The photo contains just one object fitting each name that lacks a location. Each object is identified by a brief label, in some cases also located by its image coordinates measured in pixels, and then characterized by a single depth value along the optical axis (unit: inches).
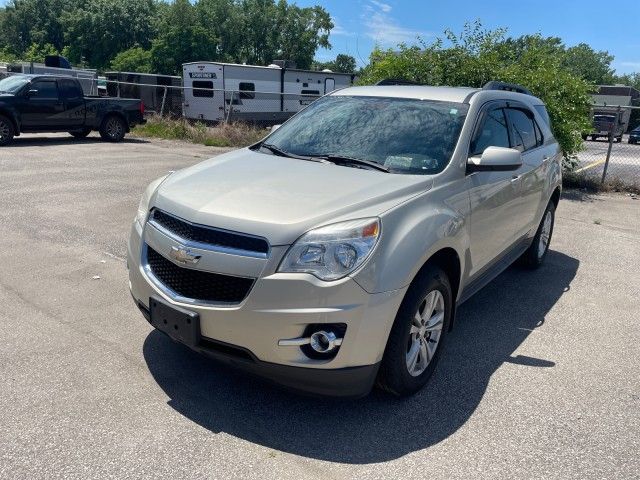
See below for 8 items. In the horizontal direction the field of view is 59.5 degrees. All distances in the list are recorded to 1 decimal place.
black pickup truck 546.9
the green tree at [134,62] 1913.0
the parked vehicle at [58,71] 942.4
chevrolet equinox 111.0
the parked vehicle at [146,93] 891.4
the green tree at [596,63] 3412.9
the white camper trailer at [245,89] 880.9
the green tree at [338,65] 2701.8
